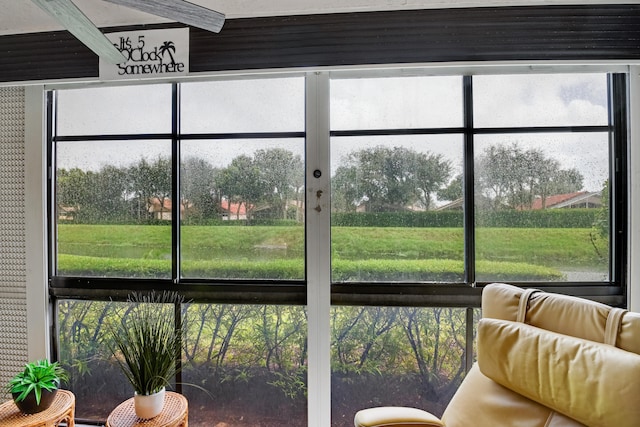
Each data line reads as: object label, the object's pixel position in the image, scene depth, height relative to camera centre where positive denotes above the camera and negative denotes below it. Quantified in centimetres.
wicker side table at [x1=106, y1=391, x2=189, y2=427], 140 -100
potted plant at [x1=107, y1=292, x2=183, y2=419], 145 -71
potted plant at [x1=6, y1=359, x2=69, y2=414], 145 -87
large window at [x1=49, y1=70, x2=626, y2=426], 170 -2
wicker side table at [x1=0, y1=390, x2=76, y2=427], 142 -100
